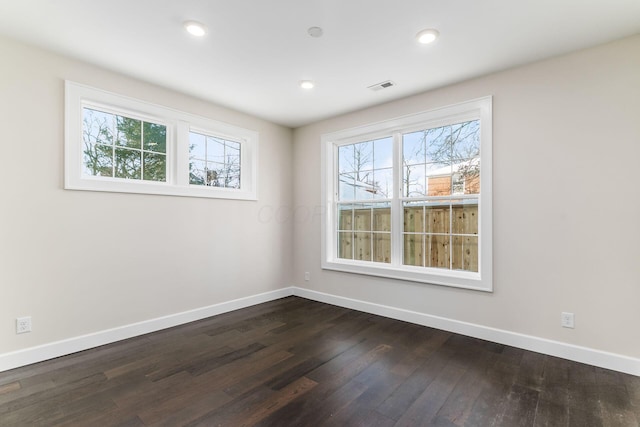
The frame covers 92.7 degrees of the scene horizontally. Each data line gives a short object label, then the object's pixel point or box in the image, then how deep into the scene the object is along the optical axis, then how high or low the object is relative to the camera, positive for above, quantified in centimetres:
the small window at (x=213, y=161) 374 +70
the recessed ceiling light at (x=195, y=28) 226 +142
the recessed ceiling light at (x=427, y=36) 235 +141
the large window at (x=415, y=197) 324 +21
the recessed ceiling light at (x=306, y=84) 322 +140
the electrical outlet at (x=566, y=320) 262 -91
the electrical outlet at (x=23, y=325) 249 -90
